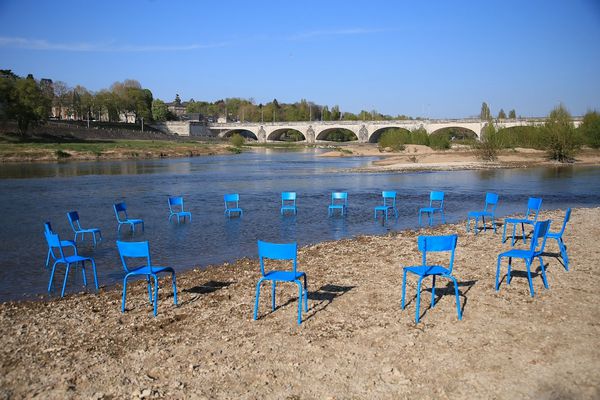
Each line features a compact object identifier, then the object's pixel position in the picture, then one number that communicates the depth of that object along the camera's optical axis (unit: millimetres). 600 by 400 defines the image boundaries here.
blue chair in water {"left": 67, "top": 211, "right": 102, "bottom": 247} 14288
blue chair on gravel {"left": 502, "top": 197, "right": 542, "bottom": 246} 13326
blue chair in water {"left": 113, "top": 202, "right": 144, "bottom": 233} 16703
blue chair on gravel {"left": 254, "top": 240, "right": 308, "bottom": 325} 7651
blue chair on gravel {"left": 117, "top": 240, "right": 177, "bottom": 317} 8258
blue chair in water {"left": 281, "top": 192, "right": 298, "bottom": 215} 19703
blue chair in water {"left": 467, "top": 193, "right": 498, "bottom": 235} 15348
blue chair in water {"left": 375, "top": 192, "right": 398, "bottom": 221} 18844
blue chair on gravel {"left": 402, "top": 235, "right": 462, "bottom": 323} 7852
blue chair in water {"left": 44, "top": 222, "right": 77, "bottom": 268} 10930
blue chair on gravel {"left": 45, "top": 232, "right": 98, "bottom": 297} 9883
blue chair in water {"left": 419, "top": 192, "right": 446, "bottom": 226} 17812
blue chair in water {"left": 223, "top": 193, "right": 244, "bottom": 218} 19625
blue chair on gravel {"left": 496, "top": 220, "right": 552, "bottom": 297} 8906
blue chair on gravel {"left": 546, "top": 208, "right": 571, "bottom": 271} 10477
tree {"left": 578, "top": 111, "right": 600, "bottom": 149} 68312
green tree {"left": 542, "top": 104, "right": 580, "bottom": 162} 55250
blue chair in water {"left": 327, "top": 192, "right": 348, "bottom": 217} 19609
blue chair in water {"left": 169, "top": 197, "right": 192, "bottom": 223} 18547
